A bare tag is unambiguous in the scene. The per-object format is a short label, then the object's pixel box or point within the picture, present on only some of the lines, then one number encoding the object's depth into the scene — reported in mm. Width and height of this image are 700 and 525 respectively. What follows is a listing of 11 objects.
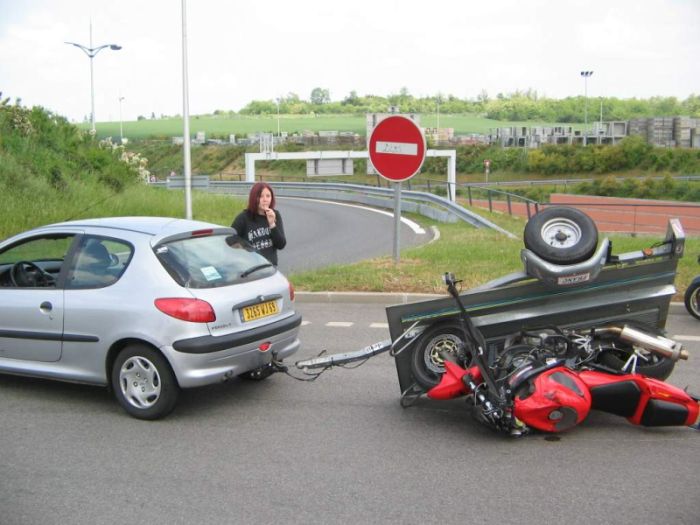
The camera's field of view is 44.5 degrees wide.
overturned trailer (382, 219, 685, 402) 6152
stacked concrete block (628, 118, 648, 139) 78562
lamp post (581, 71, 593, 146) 76312
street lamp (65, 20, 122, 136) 45250
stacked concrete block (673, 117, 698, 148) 73562
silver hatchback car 6156
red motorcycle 5508
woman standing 9008
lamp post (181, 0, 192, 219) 19453
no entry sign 11570
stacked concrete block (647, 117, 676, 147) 75312
